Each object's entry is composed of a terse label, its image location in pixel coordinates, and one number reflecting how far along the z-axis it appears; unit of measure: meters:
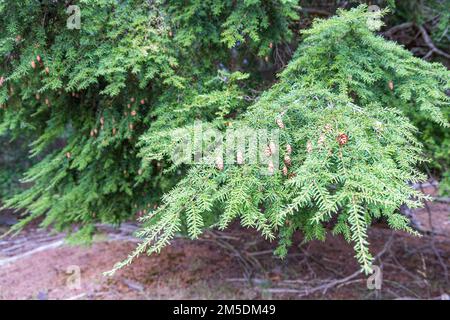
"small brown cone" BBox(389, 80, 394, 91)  1.27
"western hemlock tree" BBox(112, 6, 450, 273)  1.00
